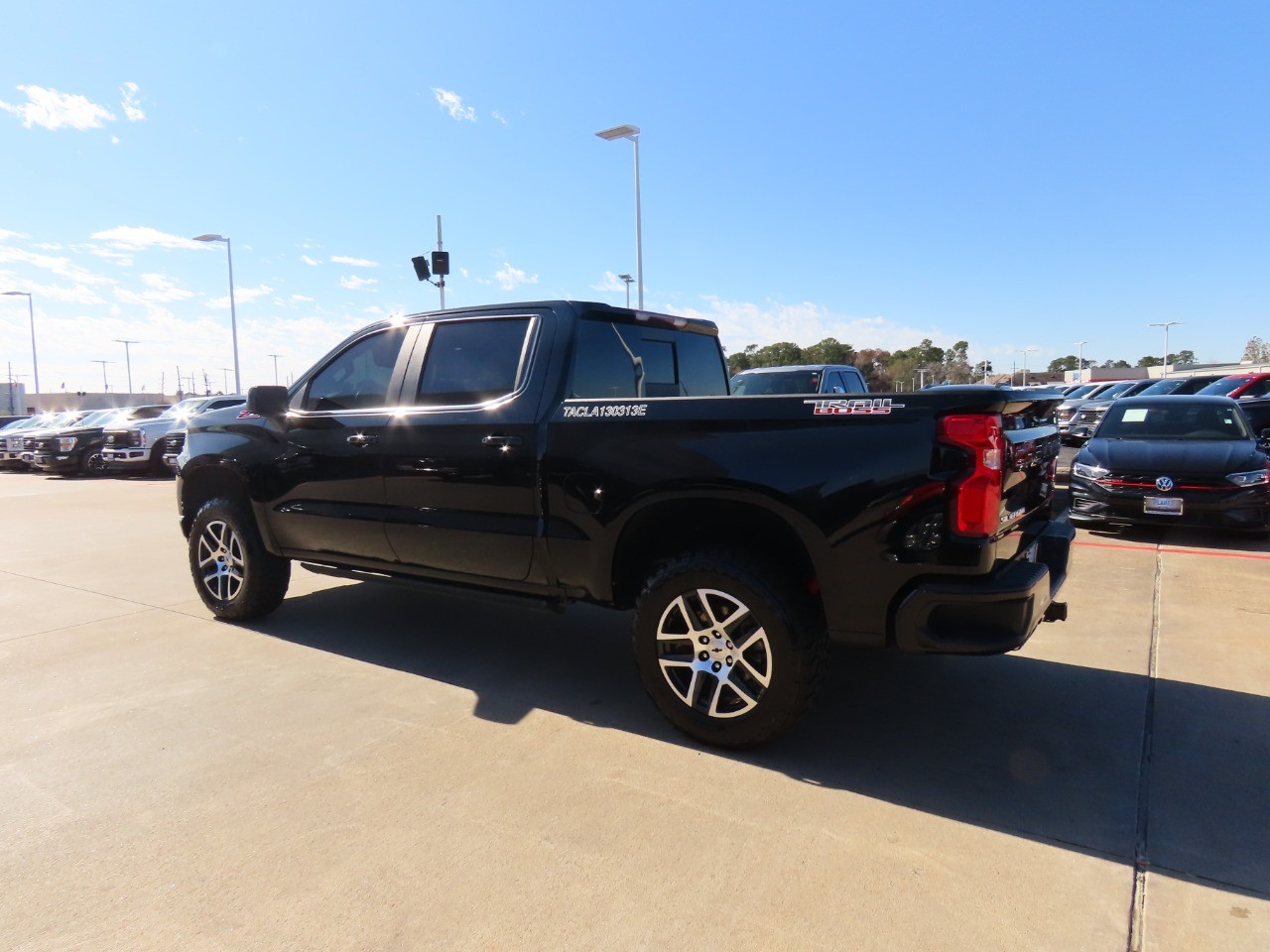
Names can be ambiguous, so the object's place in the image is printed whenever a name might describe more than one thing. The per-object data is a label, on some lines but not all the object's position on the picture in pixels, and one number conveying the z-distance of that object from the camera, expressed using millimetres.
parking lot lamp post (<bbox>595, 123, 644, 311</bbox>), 20250
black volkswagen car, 7398
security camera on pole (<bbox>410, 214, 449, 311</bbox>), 15711
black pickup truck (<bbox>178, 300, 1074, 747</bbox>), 2814
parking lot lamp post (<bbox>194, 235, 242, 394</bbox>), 31678
